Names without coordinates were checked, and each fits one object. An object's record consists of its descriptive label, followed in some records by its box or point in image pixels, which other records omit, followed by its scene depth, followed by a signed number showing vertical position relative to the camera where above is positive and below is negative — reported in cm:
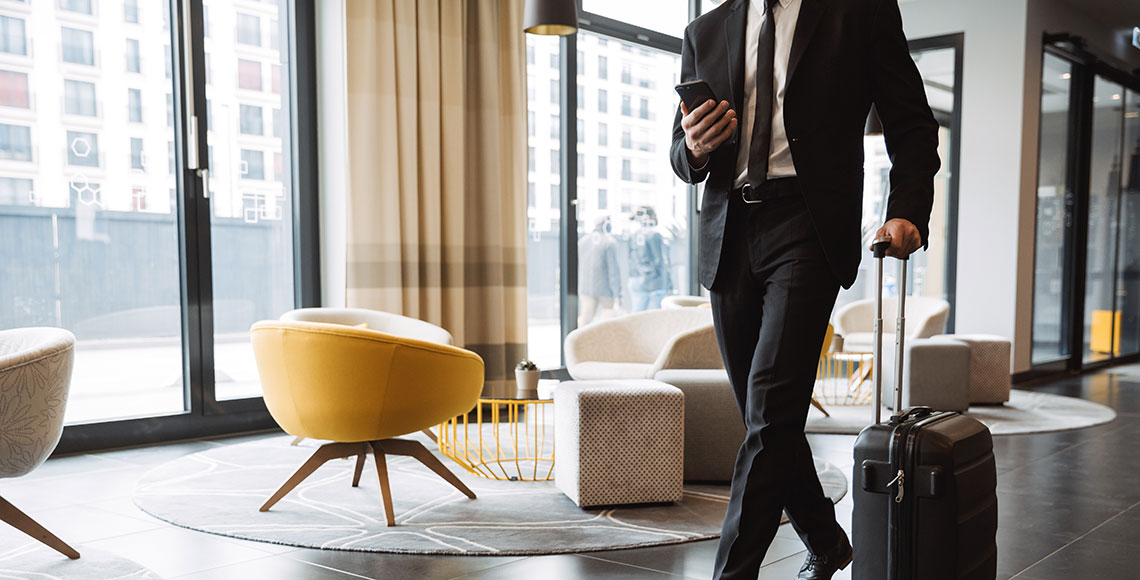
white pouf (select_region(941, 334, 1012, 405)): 582 -85
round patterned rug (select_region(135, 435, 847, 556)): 271 -89
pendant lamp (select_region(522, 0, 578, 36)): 402 +92
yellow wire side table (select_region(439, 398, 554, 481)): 366 -95
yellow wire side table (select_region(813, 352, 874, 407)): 609 -108
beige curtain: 480 +34
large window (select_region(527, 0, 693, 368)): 630 +31
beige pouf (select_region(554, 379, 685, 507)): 305 -68
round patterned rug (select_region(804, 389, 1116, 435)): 491 -105
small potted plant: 357 -55
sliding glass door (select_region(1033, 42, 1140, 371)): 790 +14
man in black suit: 179 +9
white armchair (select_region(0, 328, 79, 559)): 230 -43
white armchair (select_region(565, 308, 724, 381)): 414 -53
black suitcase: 170 -49
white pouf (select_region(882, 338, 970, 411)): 545 -82
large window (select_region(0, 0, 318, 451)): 413 +17
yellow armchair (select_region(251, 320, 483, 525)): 281 -45
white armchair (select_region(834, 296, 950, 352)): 610 -62
